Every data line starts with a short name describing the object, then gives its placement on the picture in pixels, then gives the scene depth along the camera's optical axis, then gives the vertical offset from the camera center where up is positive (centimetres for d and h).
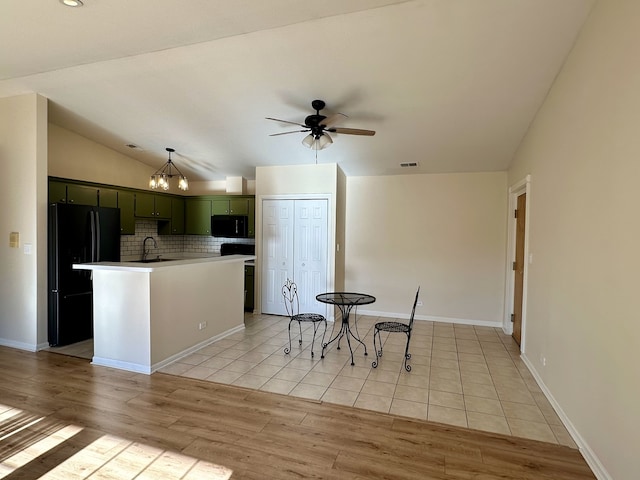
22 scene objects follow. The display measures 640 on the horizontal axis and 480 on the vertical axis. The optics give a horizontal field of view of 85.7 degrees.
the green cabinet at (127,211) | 560 +29
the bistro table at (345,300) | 403 -82
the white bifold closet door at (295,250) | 573 -32
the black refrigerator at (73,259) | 423 -40
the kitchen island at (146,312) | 356 -91
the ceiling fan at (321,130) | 340 +103
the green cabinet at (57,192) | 443 +47
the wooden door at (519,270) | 459 -47
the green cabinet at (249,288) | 623 -105
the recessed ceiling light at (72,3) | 264 +174
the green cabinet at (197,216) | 675 +28
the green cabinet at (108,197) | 523 +49
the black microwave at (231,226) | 644 +9
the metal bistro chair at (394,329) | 377 -106
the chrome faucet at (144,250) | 646 -39
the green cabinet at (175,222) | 664 +15
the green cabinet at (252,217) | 642 +26
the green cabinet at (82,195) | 471 +47
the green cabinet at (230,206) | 648 +47
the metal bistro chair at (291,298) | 584 -114
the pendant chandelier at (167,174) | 498 +108
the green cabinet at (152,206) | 597 +43
